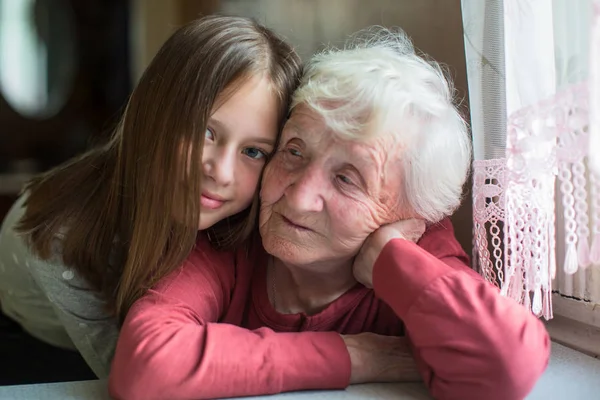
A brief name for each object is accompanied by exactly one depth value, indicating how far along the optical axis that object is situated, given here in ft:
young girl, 3.48
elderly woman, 2.95
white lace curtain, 2.66
